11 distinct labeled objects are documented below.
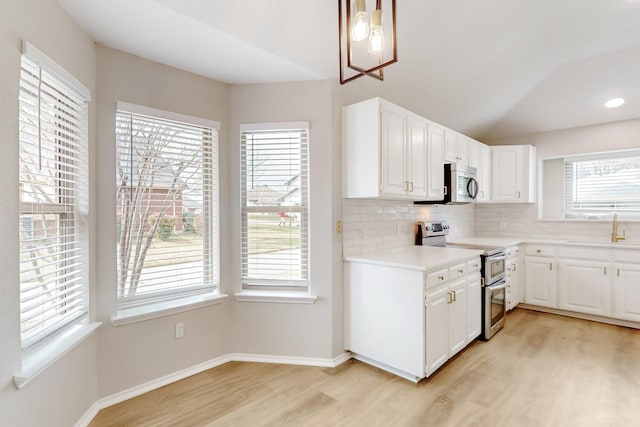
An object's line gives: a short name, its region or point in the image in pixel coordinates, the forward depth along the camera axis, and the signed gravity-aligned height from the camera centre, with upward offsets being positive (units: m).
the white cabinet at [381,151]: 2.56 +0.52
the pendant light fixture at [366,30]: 1.29 +0.76
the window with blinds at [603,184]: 3.97 +0.32
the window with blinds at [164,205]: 2.24 +0.05
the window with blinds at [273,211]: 2.75 +0.00
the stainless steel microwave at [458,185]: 3.43 +0.29
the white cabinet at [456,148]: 3.43 +0.72
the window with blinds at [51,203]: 1.54 +0.05
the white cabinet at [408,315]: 2.37 -0.87
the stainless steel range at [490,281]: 3.13 -0.75
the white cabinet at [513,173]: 4.30 +0.50
